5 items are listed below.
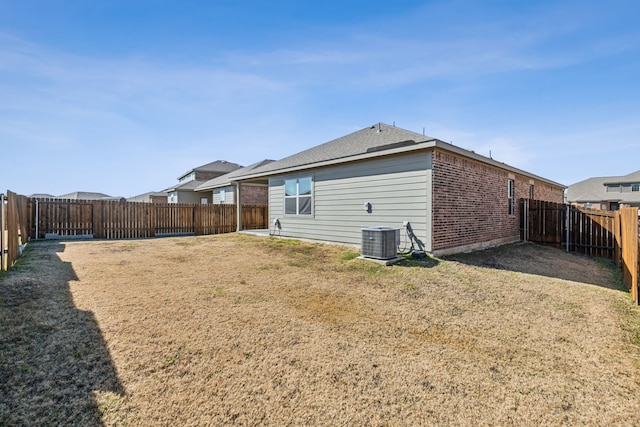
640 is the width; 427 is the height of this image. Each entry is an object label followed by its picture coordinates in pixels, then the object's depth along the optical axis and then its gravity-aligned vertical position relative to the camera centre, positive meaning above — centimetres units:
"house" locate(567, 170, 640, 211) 3756 +215
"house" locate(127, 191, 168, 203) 3400 +177
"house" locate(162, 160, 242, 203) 2519 +329
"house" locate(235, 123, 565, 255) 805 +63
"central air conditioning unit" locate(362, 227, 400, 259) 731 -82
